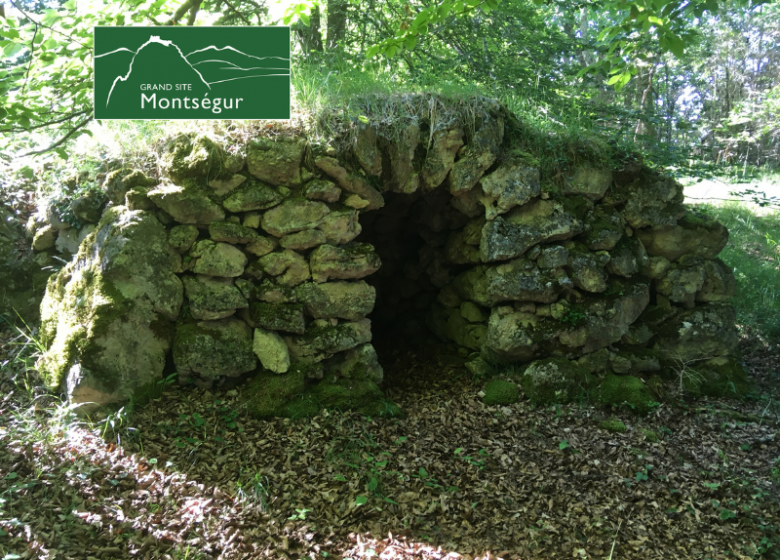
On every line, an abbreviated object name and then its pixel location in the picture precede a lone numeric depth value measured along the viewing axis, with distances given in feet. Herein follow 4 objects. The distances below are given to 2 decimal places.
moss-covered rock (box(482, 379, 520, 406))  14.56
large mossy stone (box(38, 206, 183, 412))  11.18
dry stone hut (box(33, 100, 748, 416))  12.07
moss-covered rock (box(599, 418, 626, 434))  13.51
